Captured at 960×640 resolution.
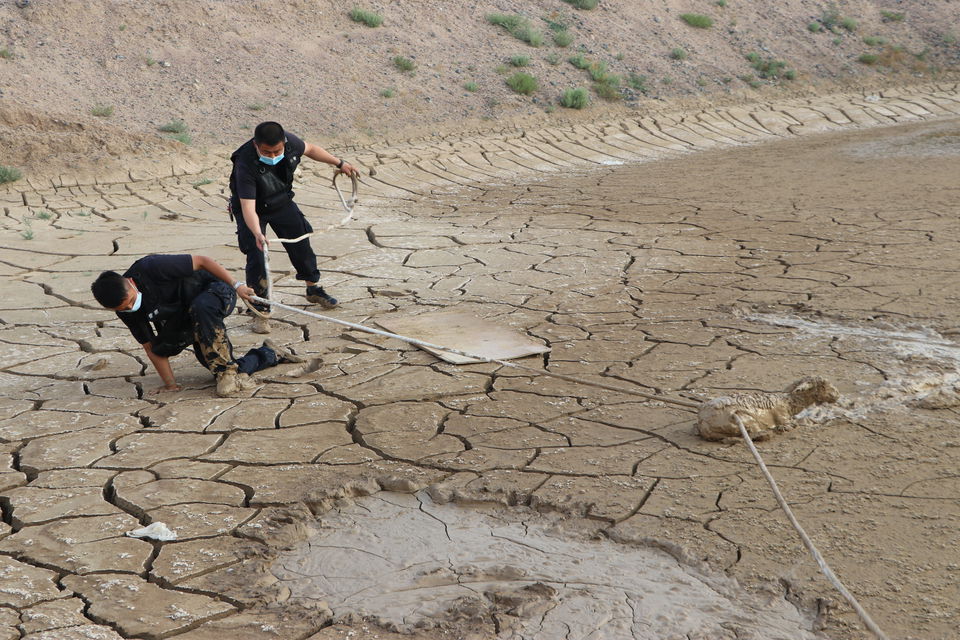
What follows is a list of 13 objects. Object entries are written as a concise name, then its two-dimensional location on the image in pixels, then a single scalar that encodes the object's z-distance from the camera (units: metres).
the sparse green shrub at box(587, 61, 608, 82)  13.27
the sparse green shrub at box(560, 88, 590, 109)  12.54
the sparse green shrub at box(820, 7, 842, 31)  16.58
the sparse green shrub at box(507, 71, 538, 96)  12.63
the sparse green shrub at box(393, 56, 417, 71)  12.43
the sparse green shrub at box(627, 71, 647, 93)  13.44
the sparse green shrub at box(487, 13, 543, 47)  13.78
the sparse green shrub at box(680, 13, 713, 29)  15.48
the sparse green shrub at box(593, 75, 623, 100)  13.01
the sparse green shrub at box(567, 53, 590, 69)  13.50
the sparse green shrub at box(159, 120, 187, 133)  10.32
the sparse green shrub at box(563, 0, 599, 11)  15.03
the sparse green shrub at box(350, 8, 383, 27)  13.00
